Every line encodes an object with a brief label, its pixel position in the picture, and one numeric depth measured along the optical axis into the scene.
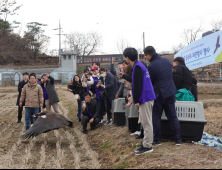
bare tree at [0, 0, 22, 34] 50.59
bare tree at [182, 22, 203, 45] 51.09
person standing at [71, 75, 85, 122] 8.78
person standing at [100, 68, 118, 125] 7.59
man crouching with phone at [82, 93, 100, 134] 7.29
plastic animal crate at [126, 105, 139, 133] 5.86
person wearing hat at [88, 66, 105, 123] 8.02
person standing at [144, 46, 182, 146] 4.81
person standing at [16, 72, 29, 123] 8.87
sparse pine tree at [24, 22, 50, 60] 53.84
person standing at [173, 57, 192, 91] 5.68
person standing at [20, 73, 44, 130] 7.30
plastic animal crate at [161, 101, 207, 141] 5.09
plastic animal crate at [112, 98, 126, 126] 7.11
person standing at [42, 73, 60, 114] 8.22
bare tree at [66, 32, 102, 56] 61.78
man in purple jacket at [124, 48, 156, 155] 4.35
